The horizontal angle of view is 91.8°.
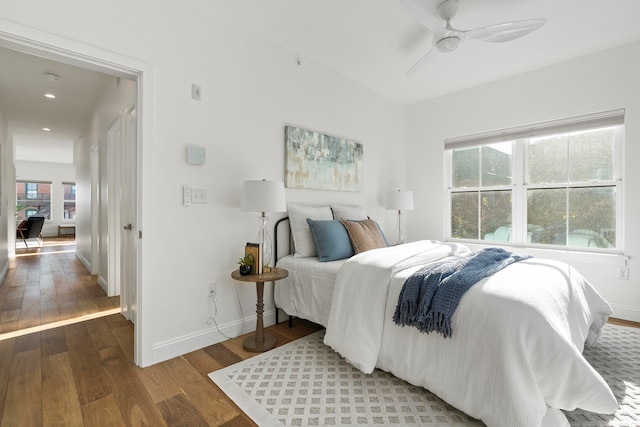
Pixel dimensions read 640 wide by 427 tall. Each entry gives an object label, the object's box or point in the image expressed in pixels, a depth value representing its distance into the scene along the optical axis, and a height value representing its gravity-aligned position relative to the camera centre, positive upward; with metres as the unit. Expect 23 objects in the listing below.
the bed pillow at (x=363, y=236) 2.90 -0.25
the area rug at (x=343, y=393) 1.61 -1.08
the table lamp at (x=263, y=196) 2.39 +0.11
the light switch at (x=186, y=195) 2.36 +0.11
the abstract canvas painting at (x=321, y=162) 3.11 +0.54
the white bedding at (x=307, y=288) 2.49 -0.67
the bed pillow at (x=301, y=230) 2.90 -0.19
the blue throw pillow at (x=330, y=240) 2.74 -0.27
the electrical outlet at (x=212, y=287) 2.51 -0.63
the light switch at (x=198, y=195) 2.40 +0.11
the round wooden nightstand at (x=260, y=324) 2.36 -0.90
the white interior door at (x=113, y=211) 3.58 -0.02
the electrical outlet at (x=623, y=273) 3.06 -0.61
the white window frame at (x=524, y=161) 3.14 +0.59
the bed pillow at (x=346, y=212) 3.32 -0.02
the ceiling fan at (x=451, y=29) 2.07 +1.32
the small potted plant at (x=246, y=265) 2.39 -0.43
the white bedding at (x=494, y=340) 1.35 -0.68
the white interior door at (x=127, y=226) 2.87 -0.16
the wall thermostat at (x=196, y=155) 2.37 +0.43
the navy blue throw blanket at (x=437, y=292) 1.65 -0.46
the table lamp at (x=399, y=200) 4.04 +0.13
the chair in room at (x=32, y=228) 7.90 -0.49
